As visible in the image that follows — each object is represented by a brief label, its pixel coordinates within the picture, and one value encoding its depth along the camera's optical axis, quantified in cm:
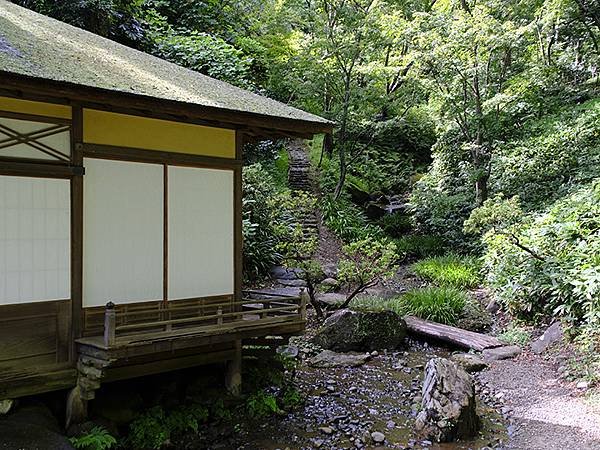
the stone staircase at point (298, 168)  2116
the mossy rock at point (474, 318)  1169
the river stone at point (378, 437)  689
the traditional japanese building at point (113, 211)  593
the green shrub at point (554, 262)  938
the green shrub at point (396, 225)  2044
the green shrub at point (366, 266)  1171
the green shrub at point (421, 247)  1797
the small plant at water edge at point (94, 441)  592
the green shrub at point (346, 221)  1908
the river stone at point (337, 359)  1009
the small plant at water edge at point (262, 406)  767
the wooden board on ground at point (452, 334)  1039
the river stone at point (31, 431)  541
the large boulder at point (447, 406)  677
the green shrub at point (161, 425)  664
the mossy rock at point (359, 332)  1082
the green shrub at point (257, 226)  1478
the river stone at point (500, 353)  981
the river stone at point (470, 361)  953
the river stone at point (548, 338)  958
